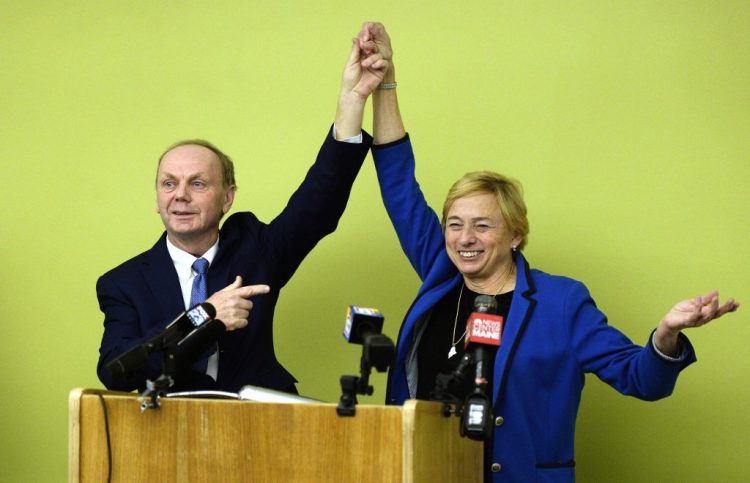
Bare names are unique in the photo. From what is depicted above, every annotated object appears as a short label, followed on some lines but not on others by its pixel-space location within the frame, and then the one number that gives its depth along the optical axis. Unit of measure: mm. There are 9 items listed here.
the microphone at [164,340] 3423
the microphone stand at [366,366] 3328
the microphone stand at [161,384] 3444
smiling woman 3855
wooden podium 3339
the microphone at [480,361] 3399
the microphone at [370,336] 3328
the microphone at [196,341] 3495
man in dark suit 3941
